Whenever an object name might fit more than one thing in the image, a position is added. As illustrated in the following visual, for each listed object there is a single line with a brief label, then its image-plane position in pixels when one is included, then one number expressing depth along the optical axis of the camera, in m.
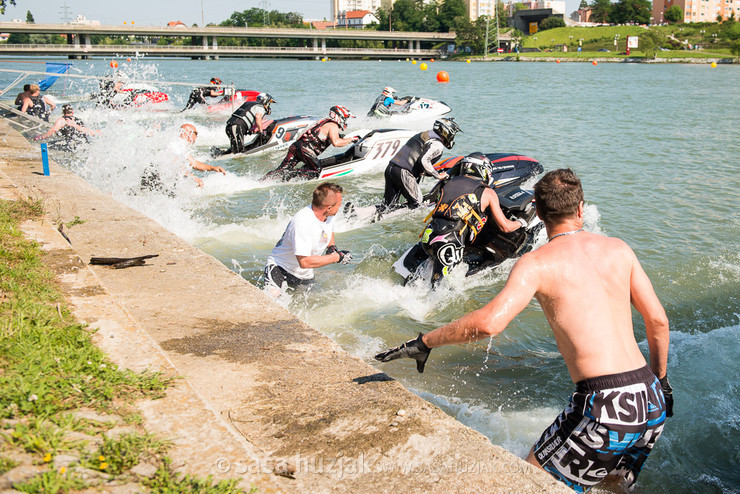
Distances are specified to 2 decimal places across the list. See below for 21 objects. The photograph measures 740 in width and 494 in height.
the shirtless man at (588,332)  3.10
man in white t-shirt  6.16
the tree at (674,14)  151.75
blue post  9.60
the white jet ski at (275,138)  16.75
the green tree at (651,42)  94.12
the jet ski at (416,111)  19.92
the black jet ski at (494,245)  7.55
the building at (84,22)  90.78
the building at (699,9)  159.50
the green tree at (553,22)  148.57
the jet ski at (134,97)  24.81
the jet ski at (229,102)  23.94
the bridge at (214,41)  82.00
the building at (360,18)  192.62
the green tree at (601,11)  164.75
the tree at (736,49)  86.38
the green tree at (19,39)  106.49
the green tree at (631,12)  157.75
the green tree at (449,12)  148.12
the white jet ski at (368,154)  14.27
